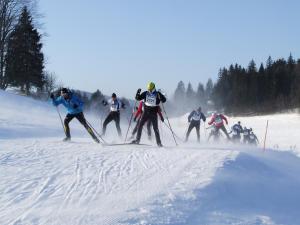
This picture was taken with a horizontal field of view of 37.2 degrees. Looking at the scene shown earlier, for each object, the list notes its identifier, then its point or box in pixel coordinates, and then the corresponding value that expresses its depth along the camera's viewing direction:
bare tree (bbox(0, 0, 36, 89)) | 44.28
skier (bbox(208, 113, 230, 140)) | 22.79
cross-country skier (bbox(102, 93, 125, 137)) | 18.12
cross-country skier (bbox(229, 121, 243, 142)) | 25.13
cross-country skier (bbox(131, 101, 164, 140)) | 16.89
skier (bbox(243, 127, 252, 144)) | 25.87
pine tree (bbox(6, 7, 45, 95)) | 45.88
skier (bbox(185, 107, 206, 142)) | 21.69
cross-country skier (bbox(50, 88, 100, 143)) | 14.99
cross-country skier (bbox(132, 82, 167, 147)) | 14.34
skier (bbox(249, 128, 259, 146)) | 25.68
